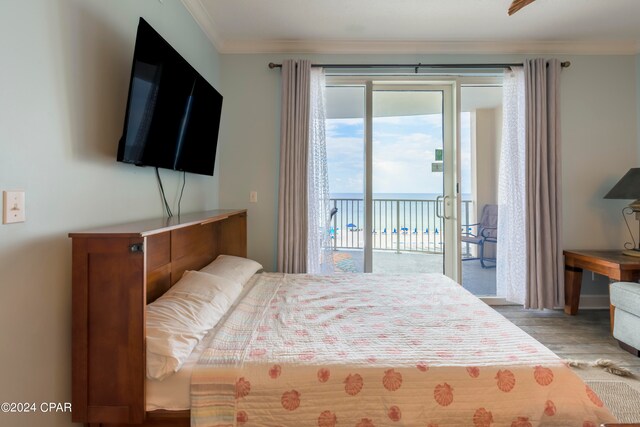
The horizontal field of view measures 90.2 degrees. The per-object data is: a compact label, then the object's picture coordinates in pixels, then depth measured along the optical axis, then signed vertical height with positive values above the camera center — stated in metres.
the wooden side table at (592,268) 2.51 -0.45
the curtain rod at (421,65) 3.08 +1.45
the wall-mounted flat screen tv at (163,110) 1.45 +0.58
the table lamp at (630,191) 2.73 +0.22
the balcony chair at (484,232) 3.86 -0.22
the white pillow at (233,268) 2.02 -0.36
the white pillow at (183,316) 1.16 -0.44
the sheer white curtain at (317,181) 3.08 +0.33
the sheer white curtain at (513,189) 3.05 +0.25
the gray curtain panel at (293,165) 3.04 +0.47
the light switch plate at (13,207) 1.03 +0.02
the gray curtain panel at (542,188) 2.99 +0.25
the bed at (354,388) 1.11 -0.62
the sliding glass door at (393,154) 3.28 +0.64
